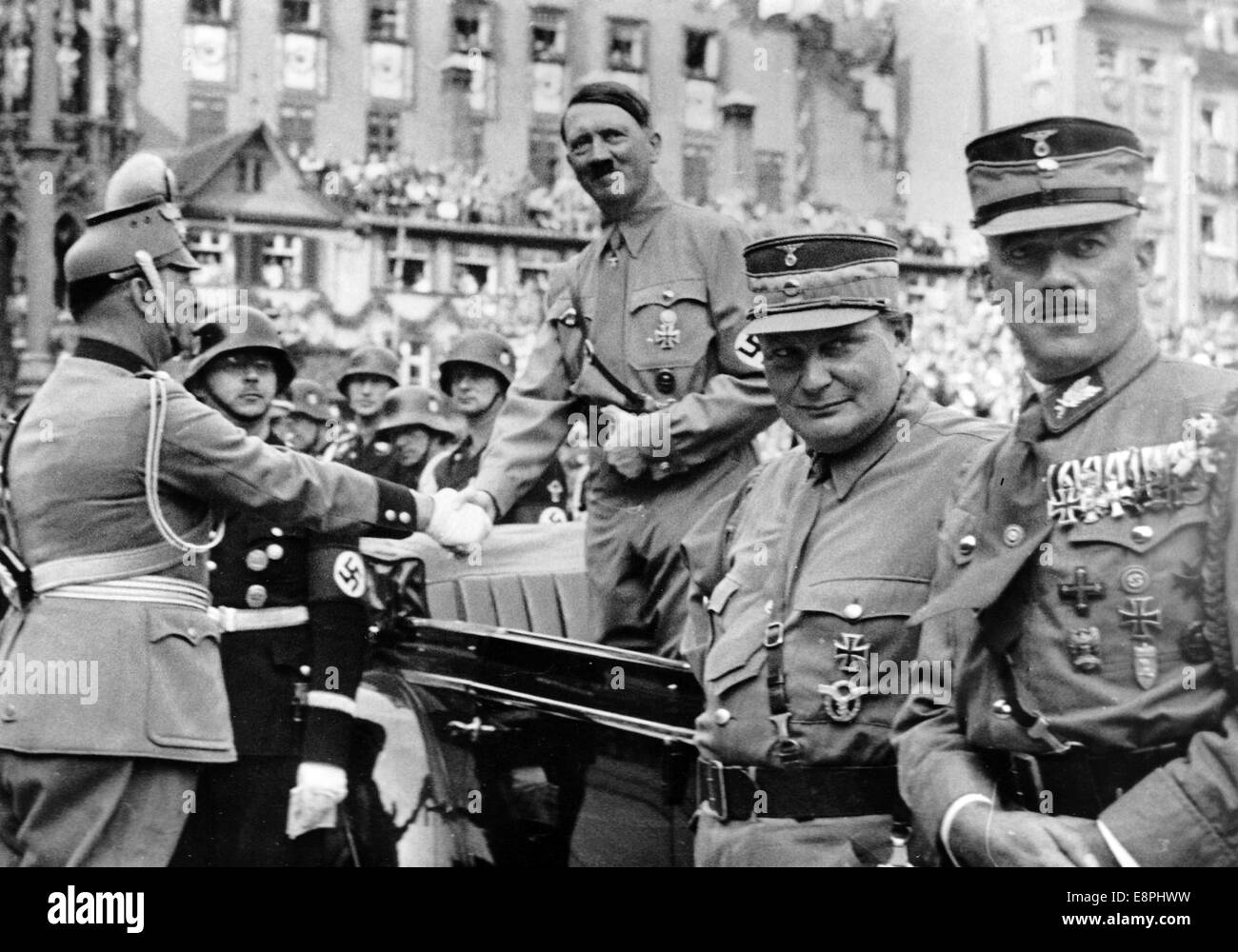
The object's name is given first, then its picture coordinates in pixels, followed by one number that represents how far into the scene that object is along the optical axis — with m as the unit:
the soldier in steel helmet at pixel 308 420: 9.12
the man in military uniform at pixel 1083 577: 2.63
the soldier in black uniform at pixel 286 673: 5.04
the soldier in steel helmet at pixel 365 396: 8.66
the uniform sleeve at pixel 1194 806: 2.56
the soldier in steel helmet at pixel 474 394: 7.67
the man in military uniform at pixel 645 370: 4.92
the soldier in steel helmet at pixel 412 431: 8.33
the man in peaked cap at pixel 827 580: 3.39
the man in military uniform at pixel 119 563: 4.27
